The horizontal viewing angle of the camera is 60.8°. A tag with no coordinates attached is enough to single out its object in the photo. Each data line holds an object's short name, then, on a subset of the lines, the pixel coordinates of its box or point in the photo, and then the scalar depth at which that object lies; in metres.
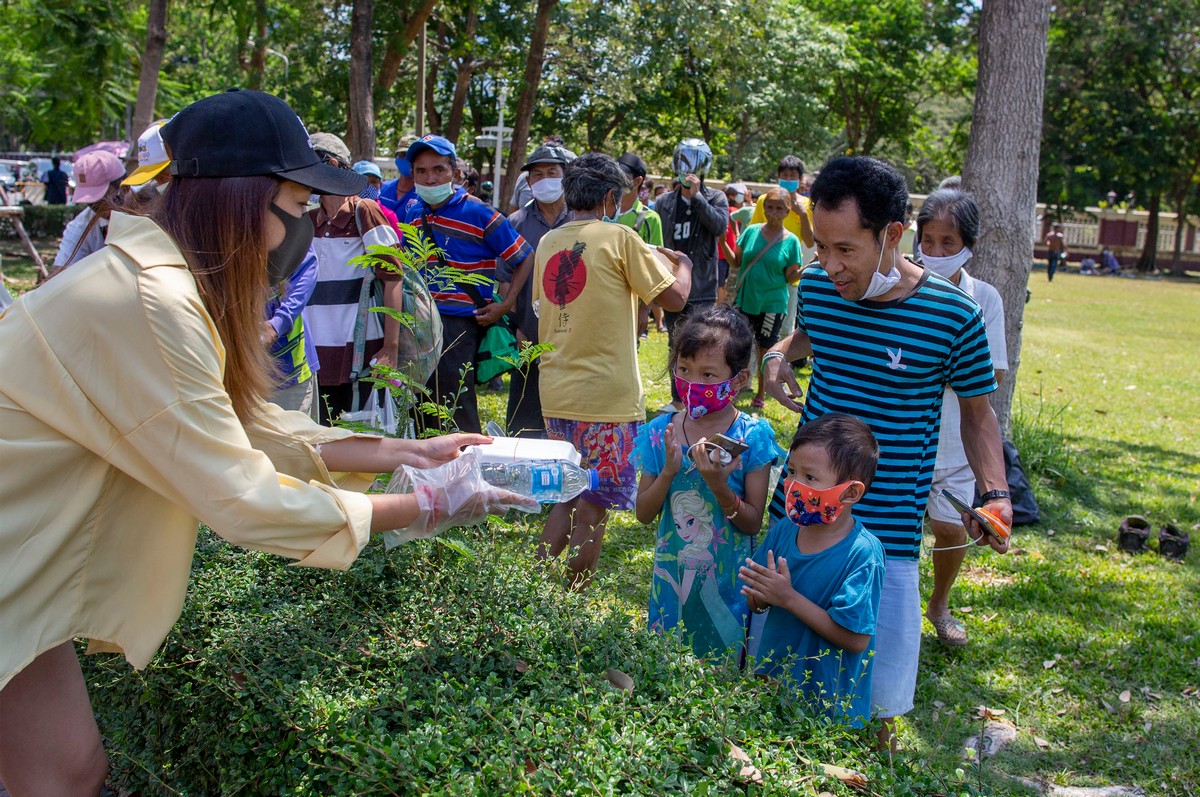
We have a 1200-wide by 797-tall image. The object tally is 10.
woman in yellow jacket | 2.08
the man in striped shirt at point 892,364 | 3.02
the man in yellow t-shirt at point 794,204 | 10.13
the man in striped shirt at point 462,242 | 6.12
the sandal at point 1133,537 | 6.62
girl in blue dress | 3.52
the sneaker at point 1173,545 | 6.57
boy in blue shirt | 2.93
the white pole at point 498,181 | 17.94
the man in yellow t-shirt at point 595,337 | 4.73
